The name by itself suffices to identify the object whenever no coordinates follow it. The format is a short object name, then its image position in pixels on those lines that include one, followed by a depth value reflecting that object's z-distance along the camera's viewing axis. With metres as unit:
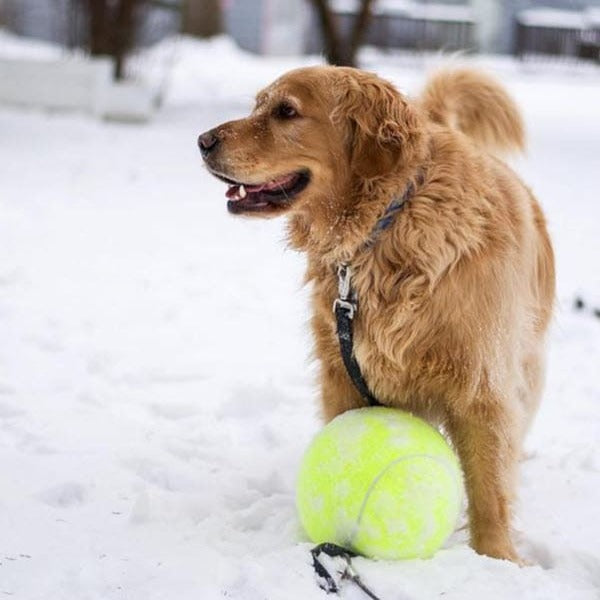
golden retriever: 2.81
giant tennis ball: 2.64
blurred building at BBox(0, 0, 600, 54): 27.88
